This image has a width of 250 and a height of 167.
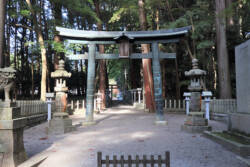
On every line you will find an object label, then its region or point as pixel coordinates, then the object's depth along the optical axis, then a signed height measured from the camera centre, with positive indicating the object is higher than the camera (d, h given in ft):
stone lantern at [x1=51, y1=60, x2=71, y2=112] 28.17 +0.92
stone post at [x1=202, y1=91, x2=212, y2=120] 37.63 -1.51
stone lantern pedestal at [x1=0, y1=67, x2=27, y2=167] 13.70 -2.34
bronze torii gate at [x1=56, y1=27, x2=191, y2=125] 33.99 +9.07
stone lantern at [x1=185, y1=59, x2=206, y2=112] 27.58 +0.78
